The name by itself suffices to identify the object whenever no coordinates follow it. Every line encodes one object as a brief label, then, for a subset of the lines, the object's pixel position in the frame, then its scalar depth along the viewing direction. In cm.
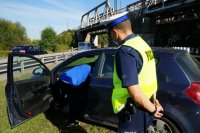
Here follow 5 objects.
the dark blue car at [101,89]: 186
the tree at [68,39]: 3565
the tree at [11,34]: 3301
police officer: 115
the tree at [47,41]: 2612
